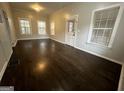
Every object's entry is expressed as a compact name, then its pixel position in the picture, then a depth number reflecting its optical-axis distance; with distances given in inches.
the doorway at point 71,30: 176.2
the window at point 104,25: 106.4
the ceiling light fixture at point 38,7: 205.6
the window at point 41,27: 316.4
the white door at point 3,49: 80.5
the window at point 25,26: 278.2
